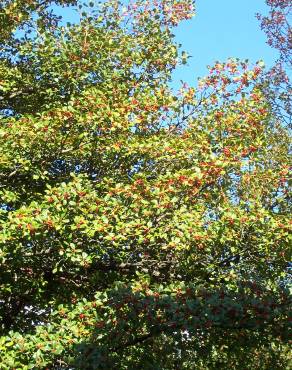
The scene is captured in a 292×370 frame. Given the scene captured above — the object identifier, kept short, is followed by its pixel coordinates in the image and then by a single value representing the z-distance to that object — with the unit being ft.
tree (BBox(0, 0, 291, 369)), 22.20
